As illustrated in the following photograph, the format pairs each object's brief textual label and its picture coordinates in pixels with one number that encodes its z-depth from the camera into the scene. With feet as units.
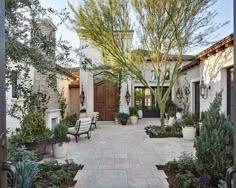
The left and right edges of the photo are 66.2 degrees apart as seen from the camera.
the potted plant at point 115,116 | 35.67
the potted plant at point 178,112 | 36.22
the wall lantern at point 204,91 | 24.99
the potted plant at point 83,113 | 34.94
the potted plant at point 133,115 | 35.40
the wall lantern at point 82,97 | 37.02
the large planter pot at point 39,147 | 14.15
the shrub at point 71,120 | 28.96
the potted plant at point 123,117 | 34.16
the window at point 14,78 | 8.58
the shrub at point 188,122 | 22.27
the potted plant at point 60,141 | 15.57
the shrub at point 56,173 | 10.76
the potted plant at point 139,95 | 44.48
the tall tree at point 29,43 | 8.08
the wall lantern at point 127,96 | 37.41
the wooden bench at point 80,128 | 21.55
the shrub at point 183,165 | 11.82
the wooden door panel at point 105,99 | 38.55
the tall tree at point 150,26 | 22.44
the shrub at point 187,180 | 10.01
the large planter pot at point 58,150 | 15.54
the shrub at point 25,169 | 8.34
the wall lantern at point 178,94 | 38.55
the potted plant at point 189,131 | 21.90
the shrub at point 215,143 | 9.66
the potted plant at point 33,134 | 14.21
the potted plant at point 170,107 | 39.22
